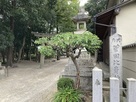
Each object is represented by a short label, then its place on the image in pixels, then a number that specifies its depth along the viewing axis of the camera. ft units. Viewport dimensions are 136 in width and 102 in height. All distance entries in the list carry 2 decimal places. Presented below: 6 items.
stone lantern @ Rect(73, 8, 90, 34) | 25.04
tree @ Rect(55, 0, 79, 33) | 46.91
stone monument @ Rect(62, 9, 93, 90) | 12.77
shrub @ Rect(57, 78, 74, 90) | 10.92
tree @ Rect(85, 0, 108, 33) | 40.63
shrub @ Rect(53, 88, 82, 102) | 9.27
